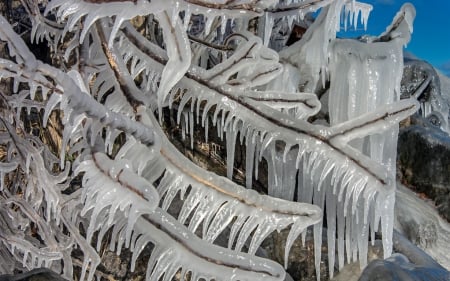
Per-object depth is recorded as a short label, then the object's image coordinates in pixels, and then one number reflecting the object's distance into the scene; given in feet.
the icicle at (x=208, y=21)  5.33
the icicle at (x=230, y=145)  7.05
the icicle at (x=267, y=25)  7.94
